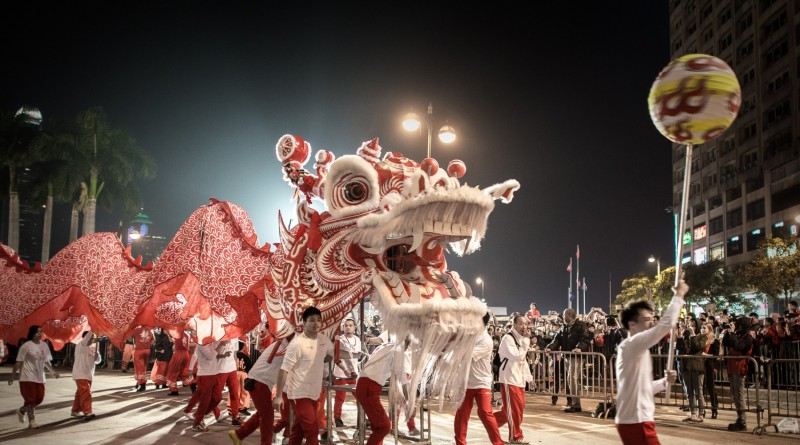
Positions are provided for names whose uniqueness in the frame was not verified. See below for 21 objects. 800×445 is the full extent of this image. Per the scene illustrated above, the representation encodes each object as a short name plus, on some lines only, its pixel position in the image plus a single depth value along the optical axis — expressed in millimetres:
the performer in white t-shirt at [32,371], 10477
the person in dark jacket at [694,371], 11555
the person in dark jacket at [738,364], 10531
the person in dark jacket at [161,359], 17203
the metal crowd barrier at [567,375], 12461
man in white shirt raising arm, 4973
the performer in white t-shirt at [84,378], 11312
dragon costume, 5426
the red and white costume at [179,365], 15836
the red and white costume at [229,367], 10094
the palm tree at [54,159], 30516
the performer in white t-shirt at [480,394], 7688
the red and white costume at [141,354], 16672
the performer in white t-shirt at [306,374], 6629
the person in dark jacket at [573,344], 12688
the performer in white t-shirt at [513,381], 9078
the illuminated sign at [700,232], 57781
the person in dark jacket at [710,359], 11448
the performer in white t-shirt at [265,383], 7613
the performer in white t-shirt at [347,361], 8602
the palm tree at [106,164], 31047
